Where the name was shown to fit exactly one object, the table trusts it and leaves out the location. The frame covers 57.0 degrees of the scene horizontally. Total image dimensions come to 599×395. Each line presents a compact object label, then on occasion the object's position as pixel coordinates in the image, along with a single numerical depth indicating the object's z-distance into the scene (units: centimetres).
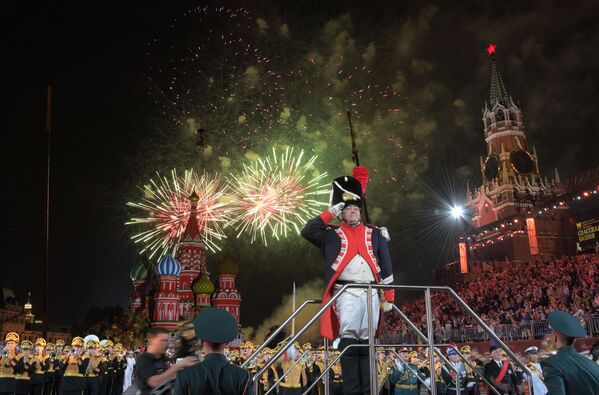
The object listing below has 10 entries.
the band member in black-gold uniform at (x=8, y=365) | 1664
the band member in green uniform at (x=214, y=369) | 359
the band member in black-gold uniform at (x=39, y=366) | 1875
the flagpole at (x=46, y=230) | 2747
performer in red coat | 596
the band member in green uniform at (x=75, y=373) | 1792
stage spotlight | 7081
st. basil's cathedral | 4825
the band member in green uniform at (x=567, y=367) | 425
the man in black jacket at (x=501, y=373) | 1258
